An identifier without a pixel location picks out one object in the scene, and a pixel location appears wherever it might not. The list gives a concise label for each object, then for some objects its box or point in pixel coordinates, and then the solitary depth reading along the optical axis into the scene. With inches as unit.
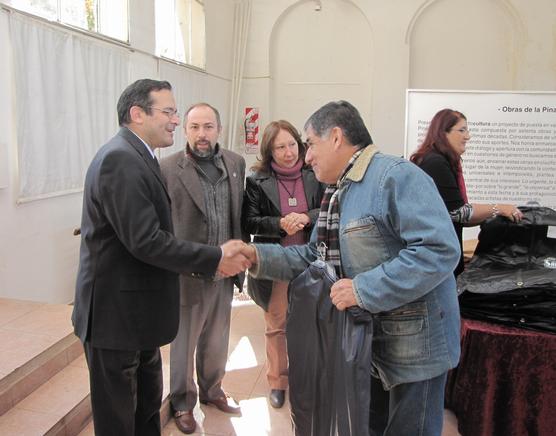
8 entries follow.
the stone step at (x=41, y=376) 82.6
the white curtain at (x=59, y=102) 132.0
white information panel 153.4
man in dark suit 60.5
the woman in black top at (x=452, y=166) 93.9
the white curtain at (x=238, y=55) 293.4
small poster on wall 300.4
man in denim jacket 50.4
